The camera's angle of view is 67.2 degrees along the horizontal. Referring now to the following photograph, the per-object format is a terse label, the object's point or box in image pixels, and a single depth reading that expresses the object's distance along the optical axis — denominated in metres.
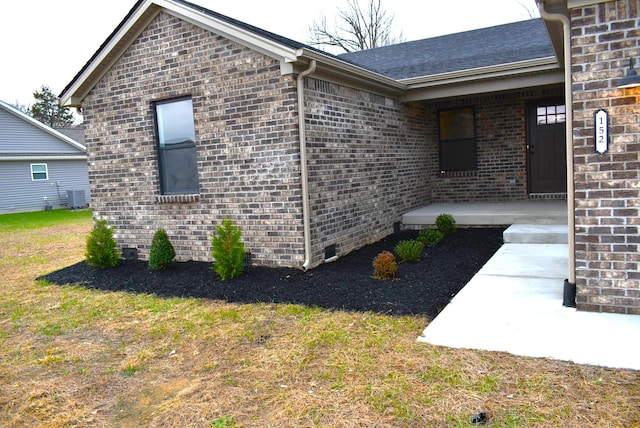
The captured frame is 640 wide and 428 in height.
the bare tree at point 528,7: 26.35
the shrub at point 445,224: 8.70
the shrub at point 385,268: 6.04
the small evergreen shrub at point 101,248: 7.86
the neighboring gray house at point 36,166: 22.36
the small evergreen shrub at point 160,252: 7.29
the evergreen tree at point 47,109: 44.56
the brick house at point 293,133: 4.19
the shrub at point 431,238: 7.98
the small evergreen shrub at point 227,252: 6.50
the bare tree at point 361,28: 27.17
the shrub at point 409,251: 6.84
